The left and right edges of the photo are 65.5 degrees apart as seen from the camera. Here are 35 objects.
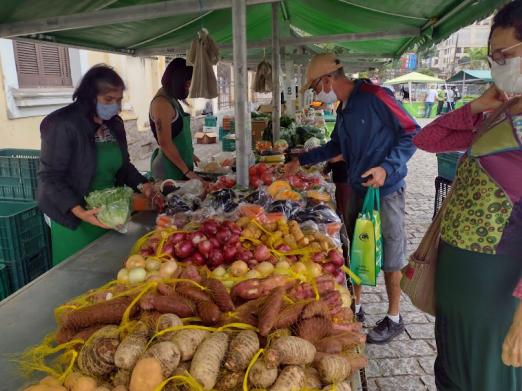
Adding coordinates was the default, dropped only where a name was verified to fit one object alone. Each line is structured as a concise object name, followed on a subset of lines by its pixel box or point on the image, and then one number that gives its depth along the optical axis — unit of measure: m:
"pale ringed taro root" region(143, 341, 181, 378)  1.25
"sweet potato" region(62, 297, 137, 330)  1.55
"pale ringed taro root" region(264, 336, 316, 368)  1.28
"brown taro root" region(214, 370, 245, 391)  1.28
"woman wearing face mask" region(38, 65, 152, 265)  2.70
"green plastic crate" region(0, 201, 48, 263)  3.50
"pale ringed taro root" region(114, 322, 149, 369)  1.29
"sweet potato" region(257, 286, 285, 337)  1.42
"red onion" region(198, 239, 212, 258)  2.31
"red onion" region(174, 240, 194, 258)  2.31
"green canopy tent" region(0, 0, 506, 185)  3.33
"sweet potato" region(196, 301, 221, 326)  1.53
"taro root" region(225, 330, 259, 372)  1.29
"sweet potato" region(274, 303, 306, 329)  1.49
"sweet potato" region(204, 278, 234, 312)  1.64
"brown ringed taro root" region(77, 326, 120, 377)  1.33
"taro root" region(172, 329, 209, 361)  1.34
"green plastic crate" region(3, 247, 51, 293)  3.59
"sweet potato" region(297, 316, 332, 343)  1.48
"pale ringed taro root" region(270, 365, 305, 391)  1.24
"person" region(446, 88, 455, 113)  27.59
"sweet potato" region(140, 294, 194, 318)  1.57
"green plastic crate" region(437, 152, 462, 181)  5.39
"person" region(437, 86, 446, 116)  28.00
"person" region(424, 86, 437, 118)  26.60
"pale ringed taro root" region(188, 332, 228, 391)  1.25
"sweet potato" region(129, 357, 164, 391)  1.20
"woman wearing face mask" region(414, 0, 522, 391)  1.58
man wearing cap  3.05
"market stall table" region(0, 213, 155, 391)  1.65
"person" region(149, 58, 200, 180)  4.01
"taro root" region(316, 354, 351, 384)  1.34
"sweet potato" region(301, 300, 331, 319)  1.54
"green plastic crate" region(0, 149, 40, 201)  4.11
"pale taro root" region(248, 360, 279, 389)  1.25
